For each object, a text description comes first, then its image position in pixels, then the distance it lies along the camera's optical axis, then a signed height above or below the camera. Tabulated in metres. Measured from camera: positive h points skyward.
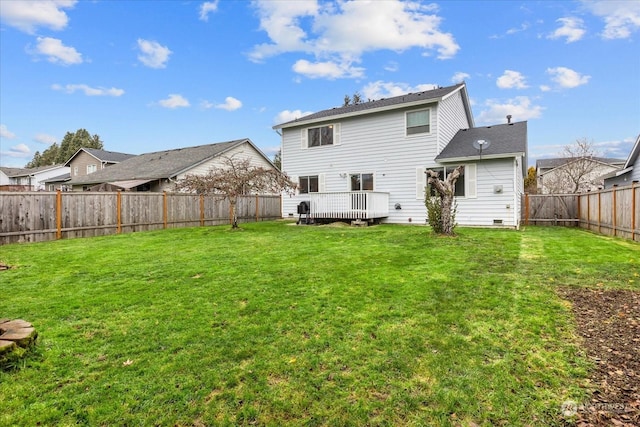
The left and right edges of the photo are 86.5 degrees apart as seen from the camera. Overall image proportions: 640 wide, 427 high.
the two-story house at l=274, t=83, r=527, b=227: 13.25 +1.98
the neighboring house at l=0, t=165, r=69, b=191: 46.72 +4.93
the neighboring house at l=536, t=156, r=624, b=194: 28.39 +2.51
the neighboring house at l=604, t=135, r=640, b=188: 15.52 +1.49
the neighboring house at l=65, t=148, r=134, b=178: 32.55 +4.85
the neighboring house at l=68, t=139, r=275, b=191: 20.34 +2.80
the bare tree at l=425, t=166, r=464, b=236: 9.91 -0.09
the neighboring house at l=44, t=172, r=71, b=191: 30.56 +2.56
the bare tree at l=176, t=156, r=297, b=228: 12.70 +0.97
